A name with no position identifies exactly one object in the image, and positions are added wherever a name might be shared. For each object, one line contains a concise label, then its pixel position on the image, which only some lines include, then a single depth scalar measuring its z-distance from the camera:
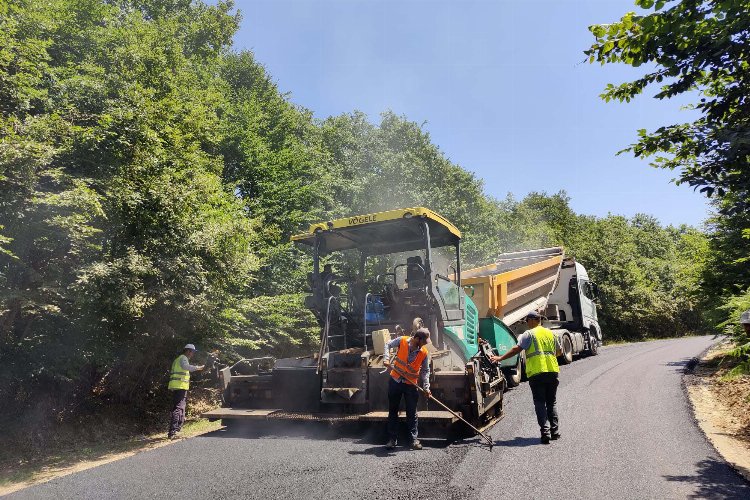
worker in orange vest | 5.33
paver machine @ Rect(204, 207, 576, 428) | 5.80
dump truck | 9.14
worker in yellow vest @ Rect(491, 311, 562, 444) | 5.41
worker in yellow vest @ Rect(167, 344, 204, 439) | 7.31
